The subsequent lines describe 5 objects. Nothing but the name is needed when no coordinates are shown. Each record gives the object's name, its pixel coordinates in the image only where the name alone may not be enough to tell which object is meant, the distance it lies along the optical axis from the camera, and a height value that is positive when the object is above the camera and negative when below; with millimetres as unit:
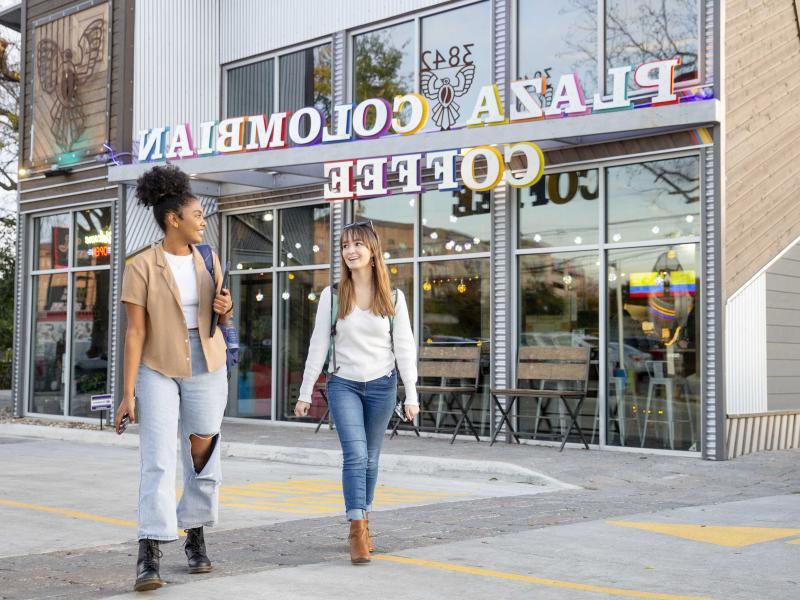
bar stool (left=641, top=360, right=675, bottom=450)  12203 -381
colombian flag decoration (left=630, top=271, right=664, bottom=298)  12336 +736
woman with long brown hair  6035 -29
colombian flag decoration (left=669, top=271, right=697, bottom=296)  12016 +740
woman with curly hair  5258 -122
